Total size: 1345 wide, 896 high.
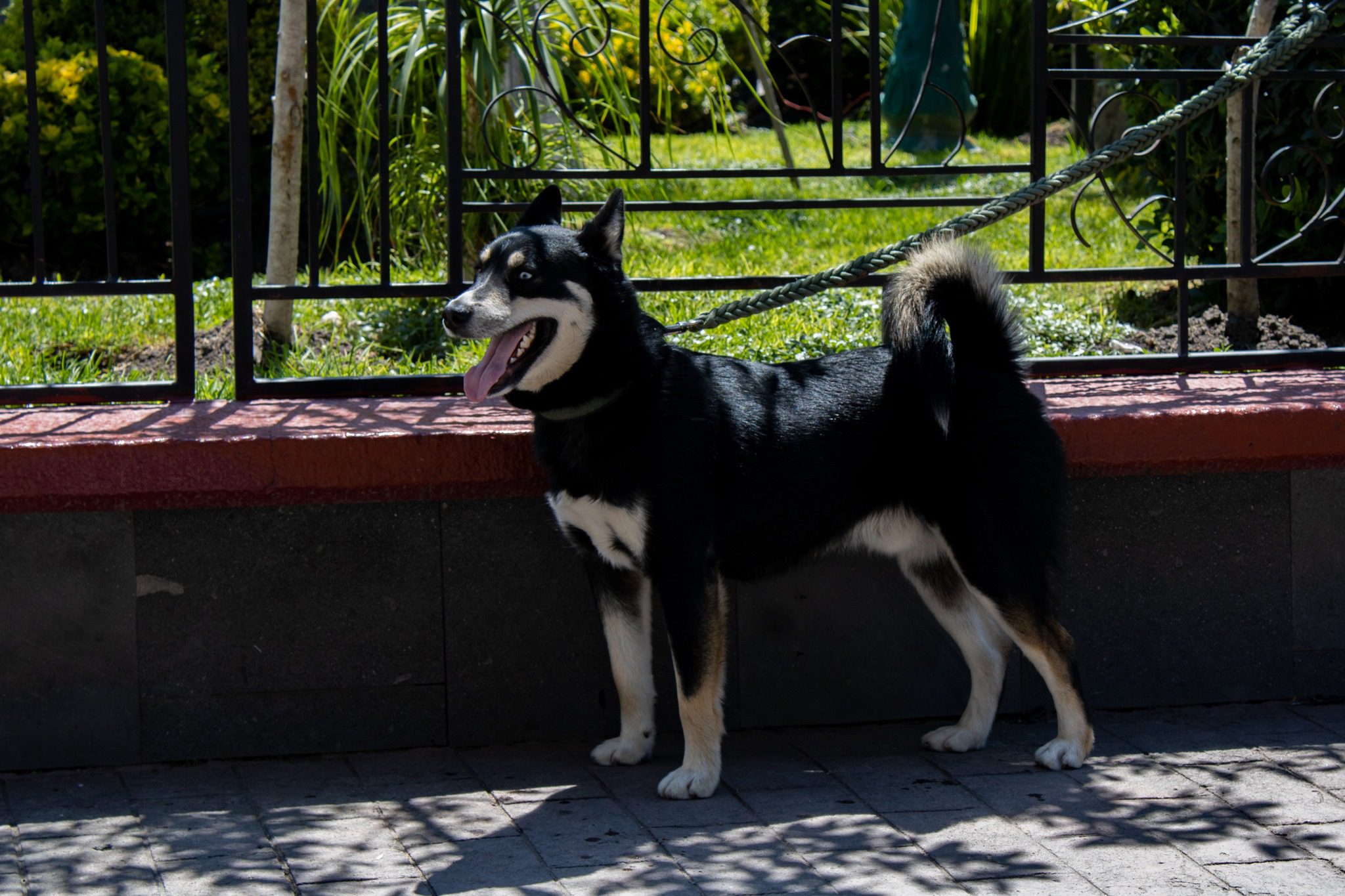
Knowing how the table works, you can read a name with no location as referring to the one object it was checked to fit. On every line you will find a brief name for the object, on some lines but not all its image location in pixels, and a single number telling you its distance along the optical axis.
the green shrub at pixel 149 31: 8.69
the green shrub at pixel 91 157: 7.91
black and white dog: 3.80
